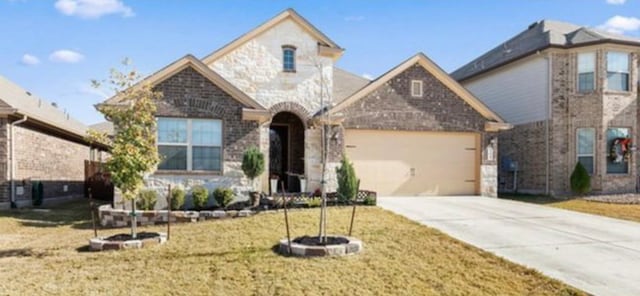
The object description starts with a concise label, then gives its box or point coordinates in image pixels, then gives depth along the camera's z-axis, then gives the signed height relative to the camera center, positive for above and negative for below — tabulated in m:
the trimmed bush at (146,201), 11.79 -1.44
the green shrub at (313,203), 12.42 -1.56
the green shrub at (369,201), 12.89 -1.55
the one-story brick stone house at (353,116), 15.11 +1.23
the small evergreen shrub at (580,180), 16.45 -1.16
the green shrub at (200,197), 12.17 -1.37
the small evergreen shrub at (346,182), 12.35 -0.94
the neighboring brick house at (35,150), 13.86 -0.06
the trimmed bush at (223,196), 12.28 -1.35
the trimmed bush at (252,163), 12.62 -0.41
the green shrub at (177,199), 12.06 -1.42
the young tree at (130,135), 8.55 +0.28
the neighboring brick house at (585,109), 16.89 +1.66
